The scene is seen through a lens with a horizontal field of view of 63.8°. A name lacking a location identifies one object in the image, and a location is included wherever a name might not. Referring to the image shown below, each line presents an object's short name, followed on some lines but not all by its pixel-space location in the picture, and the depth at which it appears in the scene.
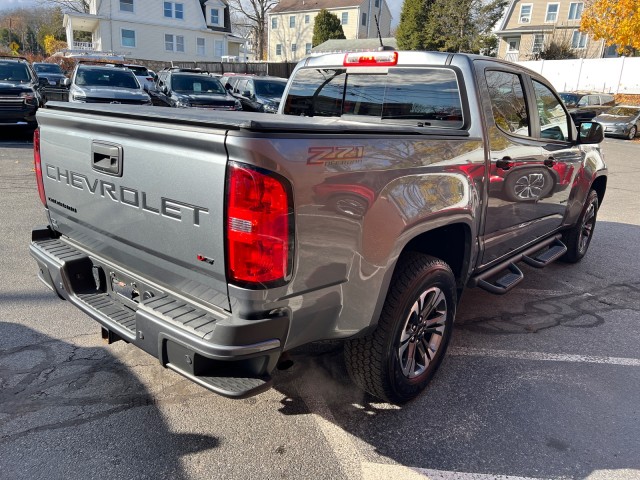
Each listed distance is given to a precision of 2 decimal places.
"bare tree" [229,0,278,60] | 58.81
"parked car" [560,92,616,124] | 25.25
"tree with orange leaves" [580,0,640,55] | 23.67
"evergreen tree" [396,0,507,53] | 40.25
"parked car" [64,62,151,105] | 13.09
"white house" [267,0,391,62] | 56.53
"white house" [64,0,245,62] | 40.25
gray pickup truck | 2.10
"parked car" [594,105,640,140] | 21.66
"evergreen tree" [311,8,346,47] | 50.03
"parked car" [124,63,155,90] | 19.64
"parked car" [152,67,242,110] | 15.45
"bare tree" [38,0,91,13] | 48.38
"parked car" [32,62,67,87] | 24.06
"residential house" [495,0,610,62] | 45.75
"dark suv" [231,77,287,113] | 16.45
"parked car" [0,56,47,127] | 12.30
